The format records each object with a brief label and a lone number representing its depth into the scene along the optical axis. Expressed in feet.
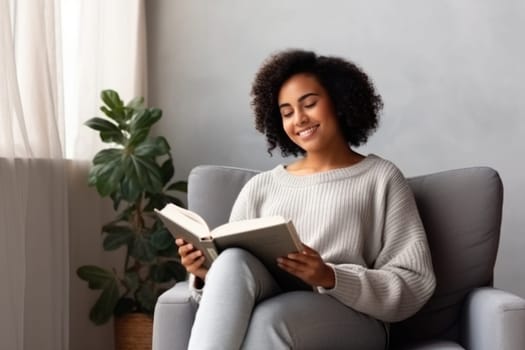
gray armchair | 6.27
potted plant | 9.22
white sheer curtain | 7.94
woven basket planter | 9.47
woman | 5.24
